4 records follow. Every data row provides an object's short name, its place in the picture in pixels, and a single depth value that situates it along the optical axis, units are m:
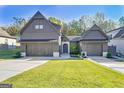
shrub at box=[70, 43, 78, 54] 11.71
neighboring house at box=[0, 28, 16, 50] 12.00
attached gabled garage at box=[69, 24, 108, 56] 10.13
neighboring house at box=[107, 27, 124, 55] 9.91
